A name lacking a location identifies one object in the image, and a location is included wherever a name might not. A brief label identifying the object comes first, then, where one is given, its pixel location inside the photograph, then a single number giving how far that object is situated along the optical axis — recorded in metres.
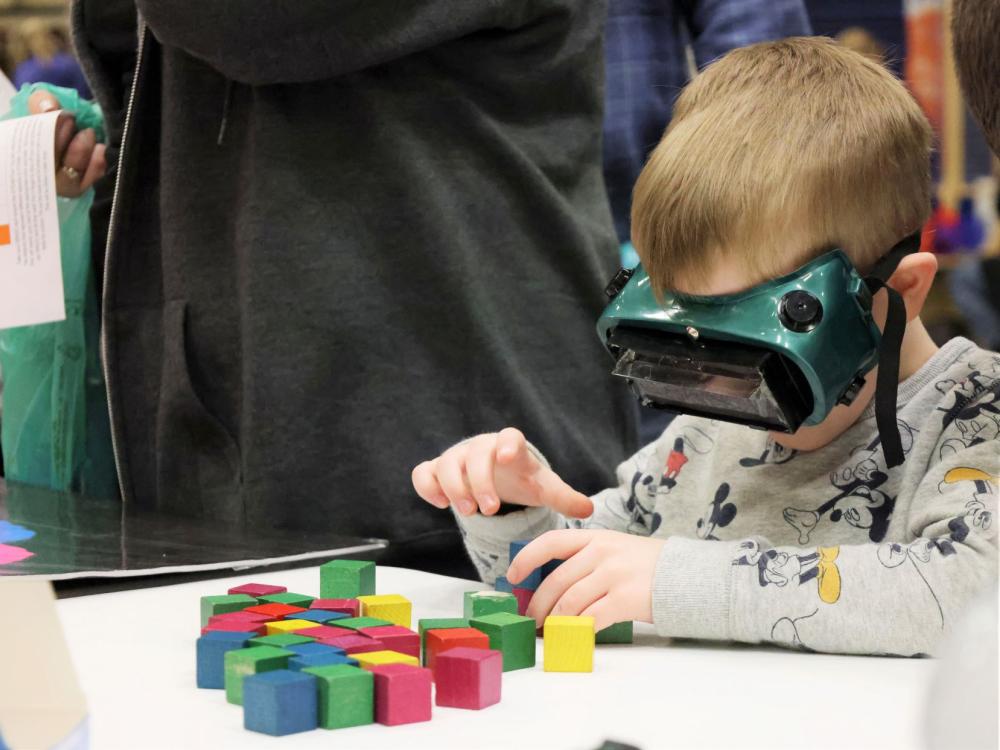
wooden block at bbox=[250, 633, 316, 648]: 1.38
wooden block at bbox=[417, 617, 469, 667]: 1.42
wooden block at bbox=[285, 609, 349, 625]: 1.45
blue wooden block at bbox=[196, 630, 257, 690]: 1.38
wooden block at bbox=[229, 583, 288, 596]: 1.53
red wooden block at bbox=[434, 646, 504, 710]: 1.34
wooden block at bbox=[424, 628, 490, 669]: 1.39
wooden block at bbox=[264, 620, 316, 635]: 1.41
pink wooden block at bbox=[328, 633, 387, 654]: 1.38
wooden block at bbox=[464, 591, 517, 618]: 1.50
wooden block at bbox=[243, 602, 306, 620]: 1.45
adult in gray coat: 1.84
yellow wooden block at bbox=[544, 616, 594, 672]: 1.42
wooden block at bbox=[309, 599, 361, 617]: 1.48
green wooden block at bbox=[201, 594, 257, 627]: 1.48
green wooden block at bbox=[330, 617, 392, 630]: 1.43
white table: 1.30
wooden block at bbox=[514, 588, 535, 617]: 1.55
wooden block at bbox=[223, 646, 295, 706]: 1.34
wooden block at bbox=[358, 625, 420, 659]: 1.40
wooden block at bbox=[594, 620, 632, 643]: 1.50
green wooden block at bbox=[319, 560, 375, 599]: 1.56
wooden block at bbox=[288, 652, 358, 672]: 1.34
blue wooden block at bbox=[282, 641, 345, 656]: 1.36
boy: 1.47
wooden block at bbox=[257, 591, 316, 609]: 1.48
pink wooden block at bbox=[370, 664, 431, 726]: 1.32
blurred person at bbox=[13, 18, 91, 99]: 2.82
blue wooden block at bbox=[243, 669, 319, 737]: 1.30
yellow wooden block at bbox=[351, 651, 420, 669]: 1.35
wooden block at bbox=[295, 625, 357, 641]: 1.40
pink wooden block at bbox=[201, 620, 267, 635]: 1.42
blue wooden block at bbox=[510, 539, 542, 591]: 1.55
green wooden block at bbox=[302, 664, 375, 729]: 1.31
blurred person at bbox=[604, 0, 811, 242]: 2.35
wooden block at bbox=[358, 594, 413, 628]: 1.50
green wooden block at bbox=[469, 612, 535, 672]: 1.42
